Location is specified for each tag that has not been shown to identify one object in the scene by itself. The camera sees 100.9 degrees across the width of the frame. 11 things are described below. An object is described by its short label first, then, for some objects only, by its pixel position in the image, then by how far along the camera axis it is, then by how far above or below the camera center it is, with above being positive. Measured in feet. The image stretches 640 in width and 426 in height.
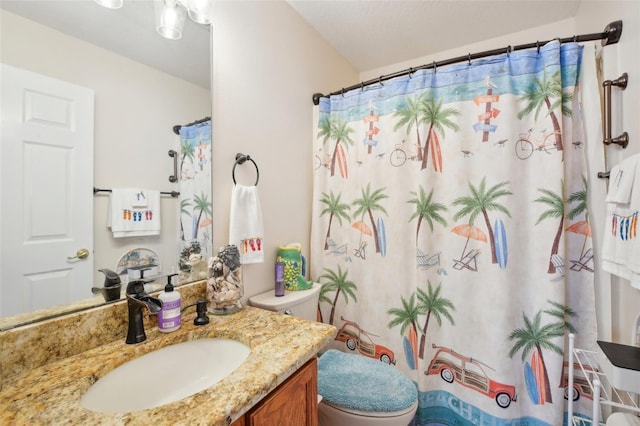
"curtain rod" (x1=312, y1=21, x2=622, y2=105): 3.52 +2.59
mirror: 2.46 +1.48
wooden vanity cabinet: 2.16 -1.73
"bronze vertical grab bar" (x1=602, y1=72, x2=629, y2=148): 3.37 +1.39
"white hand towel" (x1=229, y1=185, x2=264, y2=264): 4.07 -0.16
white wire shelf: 3.44 -2.44
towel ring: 4.20 +0.87
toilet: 3.66 -2.63
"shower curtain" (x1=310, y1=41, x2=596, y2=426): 3.94 -0.34
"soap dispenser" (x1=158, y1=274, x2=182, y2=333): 3.03 -1.13
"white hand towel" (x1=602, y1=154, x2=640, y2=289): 2.80 -0.12
